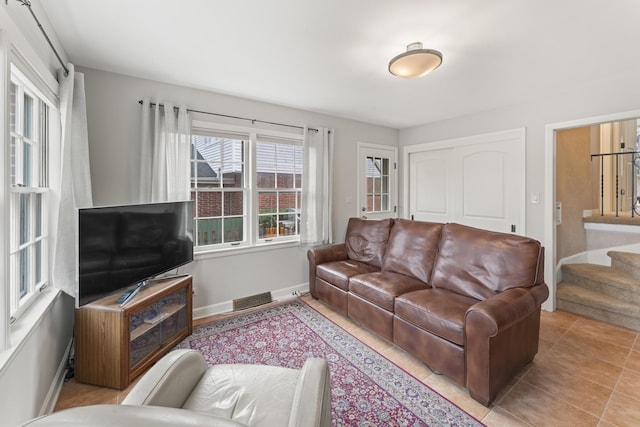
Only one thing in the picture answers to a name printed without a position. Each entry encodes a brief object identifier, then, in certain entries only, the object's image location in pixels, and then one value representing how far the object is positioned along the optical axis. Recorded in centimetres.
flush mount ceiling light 200
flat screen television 182
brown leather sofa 179
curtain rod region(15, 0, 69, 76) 144
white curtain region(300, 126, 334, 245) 369
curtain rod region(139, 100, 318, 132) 271
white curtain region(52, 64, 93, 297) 195
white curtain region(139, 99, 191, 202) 262
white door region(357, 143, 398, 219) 440
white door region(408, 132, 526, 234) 350
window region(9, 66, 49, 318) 157
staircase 288
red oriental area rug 172
